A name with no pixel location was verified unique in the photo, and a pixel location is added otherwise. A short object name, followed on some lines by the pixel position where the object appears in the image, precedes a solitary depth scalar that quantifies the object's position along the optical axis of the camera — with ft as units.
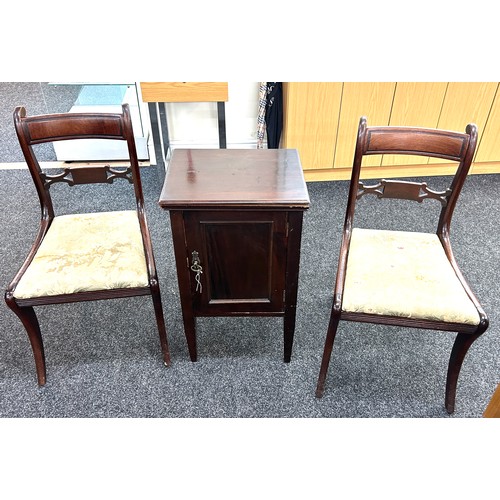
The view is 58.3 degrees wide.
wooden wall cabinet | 8.10
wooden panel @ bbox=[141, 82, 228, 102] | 7.29
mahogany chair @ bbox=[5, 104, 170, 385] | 4.59
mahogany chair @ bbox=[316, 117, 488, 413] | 4.33
